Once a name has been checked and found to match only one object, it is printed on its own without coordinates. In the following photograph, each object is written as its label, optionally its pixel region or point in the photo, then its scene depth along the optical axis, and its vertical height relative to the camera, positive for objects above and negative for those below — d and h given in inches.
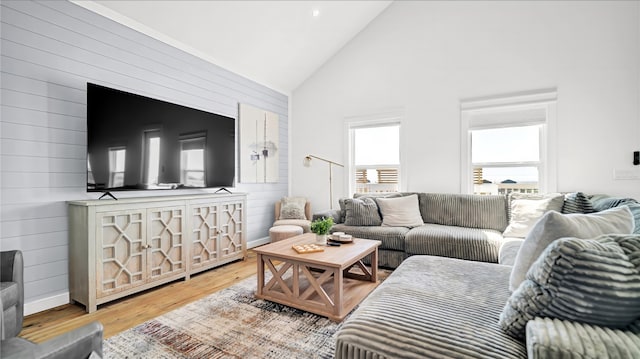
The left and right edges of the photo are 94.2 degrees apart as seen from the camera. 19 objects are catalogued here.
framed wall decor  169.6 +21.0
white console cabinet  92.9 -22.7
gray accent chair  36.4 -22.0
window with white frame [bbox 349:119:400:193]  176.6 +14.3
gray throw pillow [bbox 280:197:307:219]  179.5 -17.0
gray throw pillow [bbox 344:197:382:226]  142.8 -16.2
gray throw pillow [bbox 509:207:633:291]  45.4 -7.8
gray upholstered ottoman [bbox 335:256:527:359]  42.1 -23.0
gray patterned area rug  71.2 -41.1
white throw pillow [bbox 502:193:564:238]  117.0 -12.3
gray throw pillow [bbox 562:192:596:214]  109.7 -9.2
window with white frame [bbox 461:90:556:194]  142.0 +18.3
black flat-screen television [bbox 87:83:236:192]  99.7 +14.3
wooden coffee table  87.5 -33.3
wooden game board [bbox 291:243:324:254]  96.7 -22.8
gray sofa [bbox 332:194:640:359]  34.3 -22.6
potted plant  107.5 -17.8
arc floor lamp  187.0 +2.5
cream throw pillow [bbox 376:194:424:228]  140.7 -15.2
